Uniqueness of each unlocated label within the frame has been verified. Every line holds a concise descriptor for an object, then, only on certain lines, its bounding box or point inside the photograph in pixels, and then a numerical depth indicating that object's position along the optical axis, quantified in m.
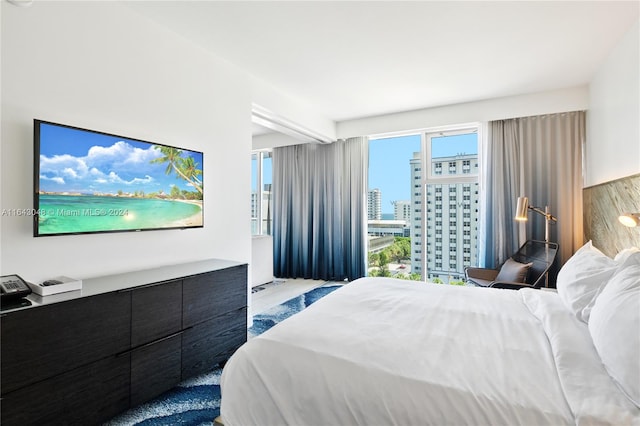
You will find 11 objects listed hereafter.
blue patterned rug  1.82
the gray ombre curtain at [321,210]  5.22
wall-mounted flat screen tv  1.82
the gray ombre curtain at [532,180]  3.82
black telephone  1.47
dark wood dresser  1.46
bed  1.04
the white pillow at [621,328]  1.02
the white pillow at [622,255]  1.85
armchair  3.31
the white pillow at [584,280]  1.64
